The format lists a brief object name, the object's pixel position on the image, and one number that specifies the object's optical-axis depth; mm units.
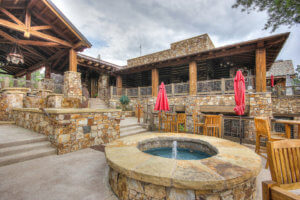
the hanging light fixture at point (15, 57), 5809
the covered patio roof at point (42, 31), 6035
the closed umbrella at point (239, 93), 4426
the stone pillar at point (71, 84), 7738
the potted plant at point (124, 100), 11438
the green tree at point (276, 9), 6743
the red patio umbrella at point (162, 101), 6035
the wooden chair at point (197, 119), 7730
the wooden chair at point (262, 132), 3145
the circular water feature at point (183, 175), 1478
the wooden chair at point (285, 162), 1202
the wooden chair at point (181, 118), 6253
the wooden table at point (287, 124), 3248
